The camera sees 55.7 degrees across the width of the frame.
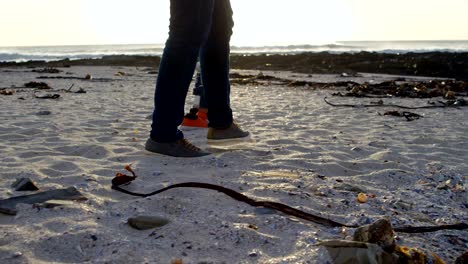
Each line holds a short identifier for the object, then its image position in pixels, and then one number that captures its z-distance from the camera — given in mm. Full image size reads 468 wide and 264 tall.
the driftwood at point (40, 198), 1867
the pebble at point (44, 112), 4645
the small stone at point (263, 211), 1942
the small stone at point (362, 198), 2135
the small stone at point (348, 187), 2311
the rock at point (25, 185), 2117
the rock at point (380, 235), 1489
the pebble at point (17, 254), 1468
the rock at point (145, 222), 1750
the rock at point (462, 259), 1461
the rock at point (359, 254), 1398
